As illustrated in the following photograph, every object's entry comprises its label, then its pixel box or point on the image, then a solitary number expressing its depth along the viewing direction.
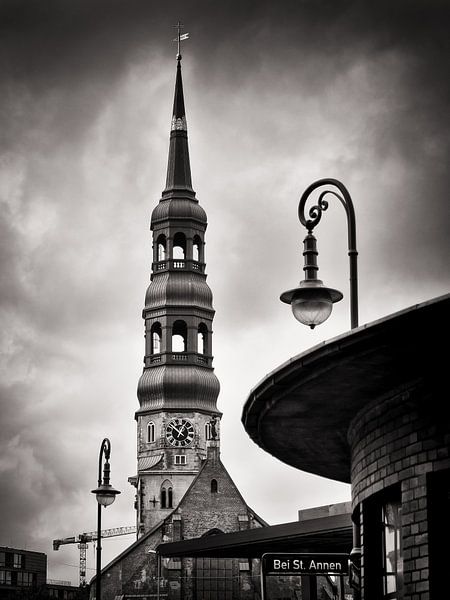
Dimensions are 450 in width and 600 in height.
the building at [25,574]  164.75
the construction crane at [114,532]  189.01
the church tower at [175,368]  117.19
